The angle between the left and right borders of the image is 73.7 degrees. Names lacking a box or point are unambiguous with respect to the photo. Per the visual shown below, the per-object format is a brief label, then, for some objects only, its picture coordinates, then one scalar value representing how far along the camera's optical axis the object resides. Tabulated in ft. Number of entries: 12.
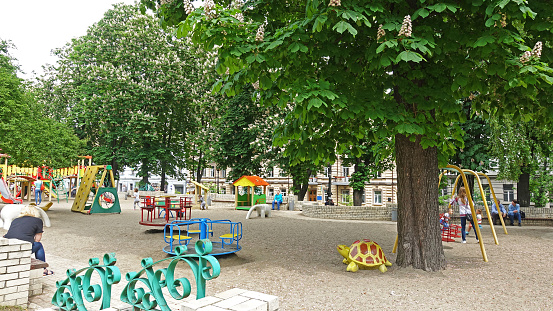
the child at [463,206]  38.88
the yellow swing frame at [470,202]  30.40
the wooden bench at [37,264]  19.62
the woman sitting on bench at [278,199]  96.96
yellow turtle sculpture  26.17
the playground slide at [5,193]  58.85
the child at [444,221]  43.62
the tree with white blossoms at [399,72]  20.21
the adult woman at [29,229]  20.80
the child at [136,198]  88.56
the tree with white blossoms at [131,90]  90.22
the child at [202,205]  88.33
